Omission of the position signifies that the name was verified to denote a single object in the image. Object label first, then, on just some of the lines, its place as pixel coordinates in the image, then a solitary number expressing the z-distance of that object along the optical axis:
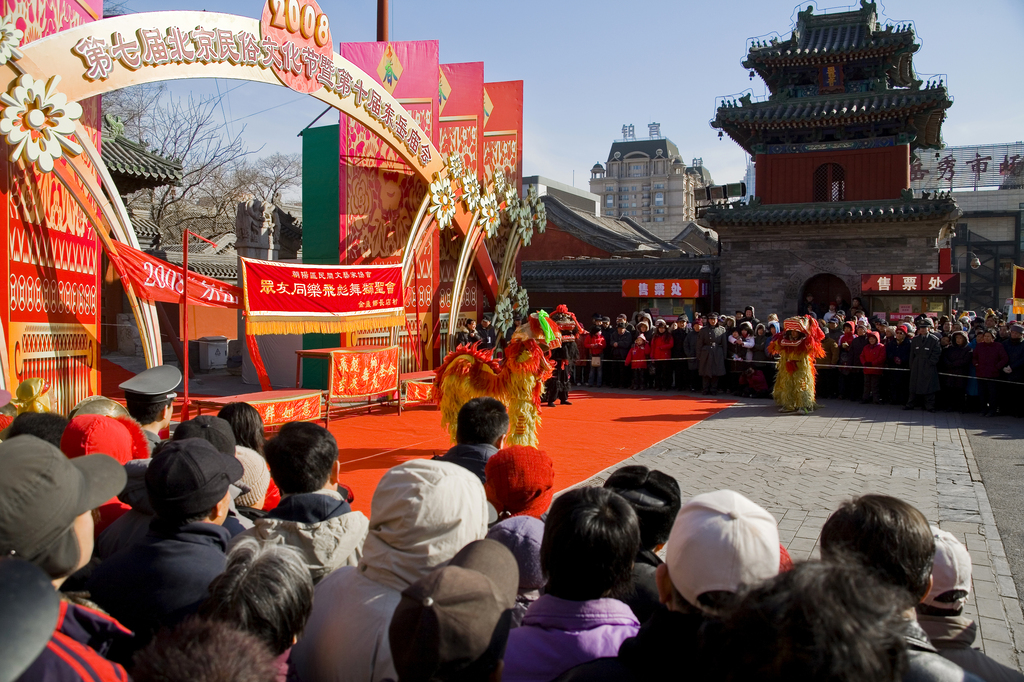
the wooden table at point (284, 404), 8.64
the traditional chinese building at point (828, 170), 19.22
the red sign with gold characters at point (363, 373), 10.24
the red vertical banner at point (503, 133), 15.69
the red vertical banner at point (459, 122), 14.30
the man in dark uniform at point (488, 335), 14.10
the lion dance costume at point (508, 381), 7.62
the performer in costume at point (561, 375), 12.37
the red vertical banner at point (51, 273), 6.36
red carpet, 7.65
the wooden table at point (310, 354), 10.35
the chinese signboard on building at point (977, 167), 37.09
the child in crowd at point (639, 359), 14.80
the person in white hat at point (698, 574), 1.75
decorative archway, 6.14
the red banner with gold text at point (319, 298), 9.15
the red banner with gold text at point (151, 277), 7.19
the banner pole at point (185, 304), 7.06
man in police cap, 4.40
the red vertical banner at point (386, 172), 11.90
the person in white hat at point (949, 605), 2.25
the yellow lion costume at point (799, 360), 11.20
